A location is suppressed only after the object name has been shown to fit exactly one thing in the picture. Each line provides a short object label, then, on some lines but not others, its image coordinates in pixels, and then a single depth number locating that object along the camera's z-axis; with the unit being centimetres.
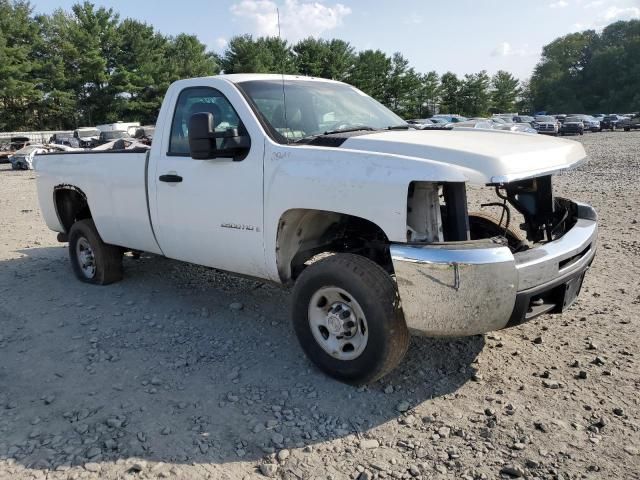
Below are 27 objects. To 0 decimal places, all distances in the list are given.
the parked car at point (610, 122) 5422
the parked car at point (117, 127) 3672
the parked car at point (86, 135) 3253
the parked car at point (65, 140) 3297
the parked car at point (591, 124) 5069
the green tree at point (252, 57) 5469
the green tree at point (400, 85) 6856
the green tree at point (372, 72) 6356
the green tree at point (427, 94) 7295
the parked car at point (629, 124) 5206
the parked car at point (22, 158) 2652
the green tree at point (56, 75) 5150
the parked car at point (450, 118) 4150
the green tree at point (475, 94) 7962
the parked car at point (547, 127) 4244
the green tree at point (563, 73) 10088
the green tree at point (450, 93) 7881
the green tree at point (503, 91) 8919
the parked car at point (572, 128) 4484
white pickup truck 291
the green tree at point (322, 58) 5853
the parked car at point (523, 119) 4669
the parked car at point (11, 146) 3012
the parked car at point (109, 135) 2930
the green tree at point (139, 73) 5428
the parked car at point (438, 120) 4038
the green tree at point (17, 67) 4688
